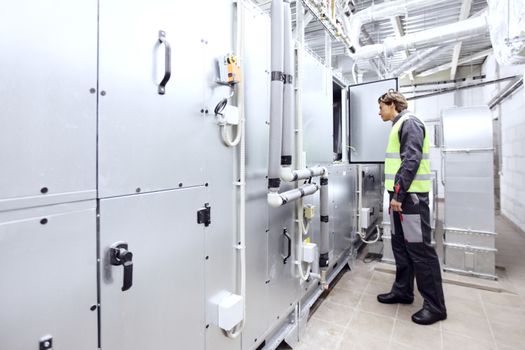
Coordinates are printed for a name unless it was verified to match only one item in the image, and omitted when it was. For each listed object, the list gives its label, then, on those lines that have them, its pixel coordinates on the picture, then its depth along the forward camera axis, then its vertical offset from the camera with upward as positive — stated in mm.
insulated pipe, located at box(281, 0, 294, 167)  1466 +434
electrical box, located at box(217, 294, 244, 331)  1152 -549
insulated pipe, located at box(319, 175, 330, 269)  2043 -319
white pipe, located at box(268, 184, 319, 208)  1433 -89
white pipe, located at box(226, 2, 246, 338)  1252 -1
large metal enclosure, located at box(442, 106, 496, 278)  2801 -134
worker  1982 -176
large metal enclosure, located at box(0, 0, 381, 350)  632 +9
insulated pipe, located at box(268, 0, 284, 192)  1373 +429
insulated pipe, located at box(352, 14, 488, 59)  2740 +1435
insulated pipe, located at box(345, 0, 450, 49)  2721 +1657
